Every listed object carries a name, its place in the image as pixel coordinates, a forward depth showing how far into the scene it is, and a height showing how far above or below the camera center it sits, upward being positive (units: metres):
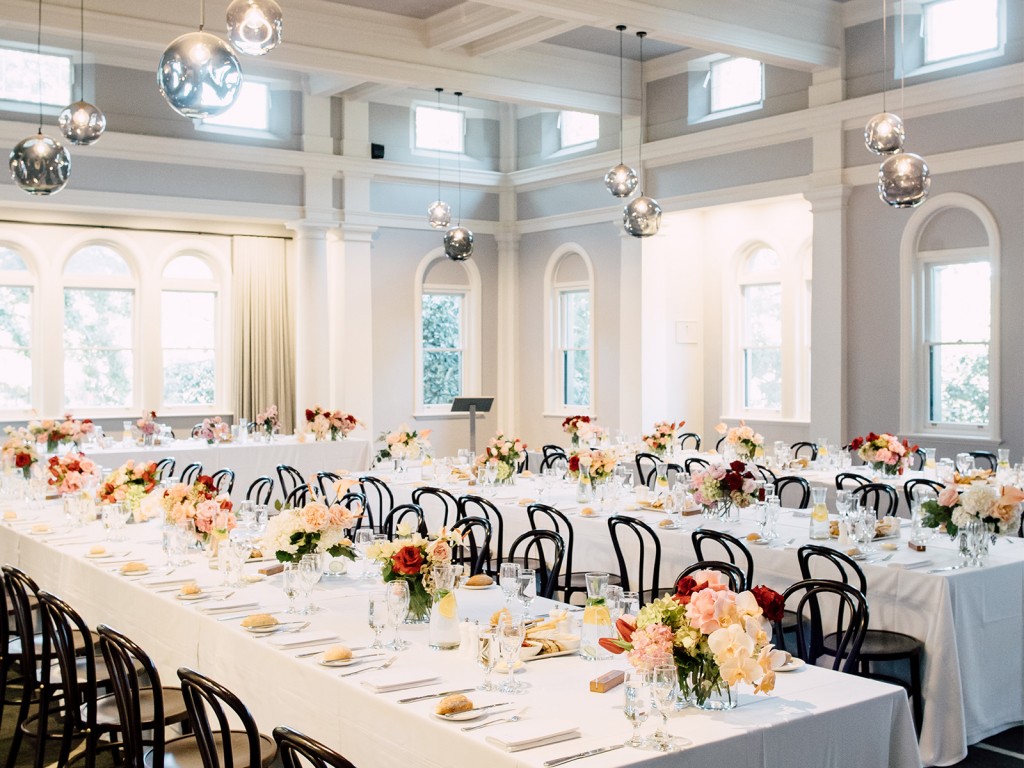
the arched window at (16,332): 12.71 +0.55
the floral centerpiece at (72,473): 6.67 -0.55
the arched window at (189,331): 13.77 +0.59
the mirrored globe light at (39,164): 5.96 +1.14
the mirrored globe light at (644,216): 8.88 +1.25
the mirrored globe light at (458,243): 11.54 +1.37
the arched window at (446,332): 14.66 +0.60
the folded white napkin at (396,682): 3.32 -0.89
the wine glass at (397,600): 3.61 -0.70
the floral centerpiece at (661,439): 10.14 -0.55
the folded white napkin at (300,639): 3.85 -0.88
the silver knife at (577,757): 2.70 -0.90
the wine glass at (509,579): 3.84 -0.68
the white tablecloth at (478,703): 2.91 -0.92
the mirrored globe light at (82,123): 6.41 +1.45
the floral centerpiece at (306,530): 4.57 -0.61
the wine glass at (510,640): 3.20 -0.73
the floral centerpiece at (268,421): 11.67 -0.43
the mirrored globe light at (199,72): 4.12 +1.12
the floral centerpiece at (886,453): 8.48 -0.57
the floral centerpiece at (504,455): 8.35 -0.57
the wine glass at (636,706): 2.81 -0.81
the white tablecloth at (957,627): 4.98 -1.14
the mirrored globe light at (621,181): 9.11 +1.58
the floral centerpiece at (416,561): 4.02 -0.65
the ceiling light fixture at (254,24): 4.34 +1.35
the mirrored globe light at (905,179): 6.95 +1.20
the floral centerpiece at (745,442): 9.04 -0.51
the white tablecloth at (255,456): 10.45 -0.74
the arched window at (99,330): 13.18 +0.59
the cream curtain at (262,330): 13.97 +0.62
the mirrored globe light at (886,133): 7.03 +1.50
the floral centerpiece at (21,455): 8.13 -0.53
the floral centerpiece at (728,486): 6.50 -0.62
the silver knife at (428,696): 3.21 -0.90
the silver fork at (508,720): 2.96 -0.90
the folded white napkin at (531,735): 2.82 -0.89
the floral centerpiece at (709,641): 2.95 -0.69
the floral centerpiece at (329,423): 11.68 -0.45
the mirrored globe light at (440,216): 11.69 +1.67
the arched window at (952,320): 9.78 +0.50
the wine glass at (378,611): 3.66 -0.74
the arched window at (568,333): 14.27 +0.58
